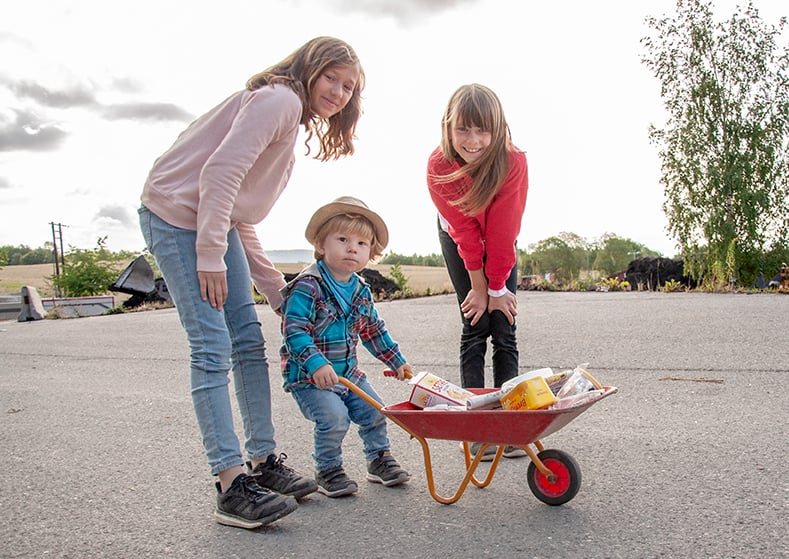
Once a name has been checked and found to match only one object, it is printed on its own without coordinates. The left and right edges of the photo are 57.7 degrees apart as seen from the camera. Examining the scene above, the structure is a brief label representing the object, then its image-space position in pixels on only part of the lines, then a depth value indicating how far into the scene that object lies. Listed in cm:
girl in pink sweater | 264
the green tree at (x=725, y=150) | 1242
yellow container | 255
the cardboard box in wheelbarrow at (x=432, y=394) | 287
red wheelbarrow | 246
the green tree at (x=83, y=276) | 2061
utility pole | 4397
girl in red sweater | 325
